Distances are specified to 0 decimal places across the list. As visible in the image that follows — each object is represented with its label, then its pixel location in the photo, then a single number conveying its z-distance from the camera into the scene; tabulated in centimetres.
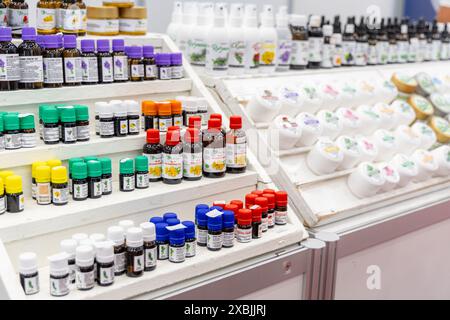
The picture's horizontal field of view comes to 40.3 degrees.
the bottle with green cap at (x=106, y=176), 192
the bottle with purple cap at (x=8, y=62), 185
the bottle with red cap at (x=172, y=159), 203
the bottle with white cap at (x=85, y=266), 160
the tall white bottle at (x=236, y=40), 268
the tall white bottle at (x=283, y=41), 291
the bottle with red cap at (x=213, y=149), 211
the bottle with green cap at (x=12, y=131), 183
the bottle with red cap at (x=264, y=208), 204
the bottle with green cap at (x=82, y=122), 196
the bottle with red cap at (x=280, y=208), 212
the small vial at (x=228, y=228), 190
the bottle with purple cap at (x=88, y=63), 204
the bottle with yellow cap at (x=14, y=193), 177
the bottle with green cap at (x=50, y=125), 190
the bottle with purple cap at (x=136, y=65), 221
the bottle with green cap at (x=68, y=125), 192
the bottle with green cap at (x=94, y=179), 189
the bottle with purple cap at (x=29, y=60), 190
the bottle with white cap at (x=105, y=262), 162
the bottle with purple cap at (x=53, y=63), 195
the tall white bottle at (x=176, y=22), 271
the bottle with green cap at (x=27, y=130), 186
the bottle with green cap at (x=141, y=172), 201
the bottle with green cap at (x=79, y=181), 186
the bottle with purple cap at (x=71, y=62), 200
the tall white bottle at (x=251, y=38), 271
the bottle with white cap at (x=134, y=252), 168
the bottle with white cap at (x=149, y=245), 173
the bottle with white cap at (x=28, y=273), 155
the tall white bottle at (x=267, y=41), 277
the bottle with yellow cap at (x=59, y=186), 183
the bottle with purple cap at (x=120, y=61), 213
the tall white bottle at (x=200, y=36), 266
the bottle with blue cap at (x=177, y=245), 178
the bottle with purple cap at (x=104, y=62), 209
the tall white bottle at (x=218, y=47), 264
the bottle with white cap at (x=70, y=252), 163
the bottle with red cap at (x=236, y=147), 215
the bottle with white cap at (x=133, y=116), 208
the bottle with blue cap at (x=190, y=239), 183
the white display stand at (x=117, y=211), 170
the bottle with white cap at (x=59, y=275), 156
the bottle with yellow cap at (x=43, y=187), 184
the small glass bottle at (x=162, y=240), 178
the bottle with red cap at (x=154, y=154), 205
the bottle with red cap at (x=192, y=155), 206
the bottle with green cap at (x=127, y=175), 198
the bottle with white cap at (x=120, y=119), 205
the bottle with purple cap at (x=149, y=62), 223
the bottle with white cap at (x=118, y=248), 168
